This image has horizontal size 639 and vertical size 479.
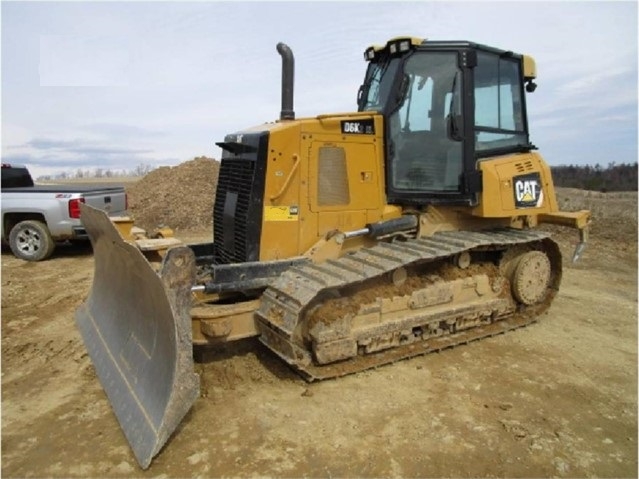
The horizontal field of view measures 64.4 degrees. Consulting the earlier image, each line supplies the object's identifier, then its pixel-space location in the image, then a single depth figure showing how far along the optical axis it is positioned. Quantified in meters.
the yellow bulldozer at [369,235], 4.36
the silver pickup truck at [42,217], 9.45
